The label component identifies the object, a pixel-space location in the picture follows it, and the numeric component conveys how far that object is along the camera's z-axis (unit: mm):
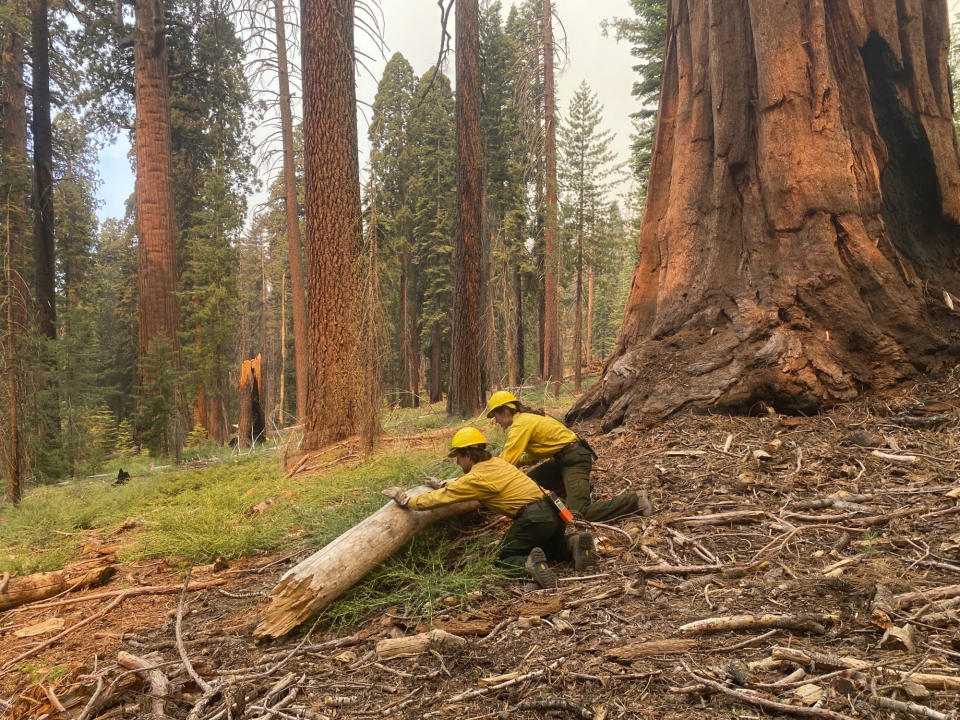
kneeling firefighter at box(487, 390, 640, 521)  4934
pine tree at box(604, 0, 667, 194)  17594
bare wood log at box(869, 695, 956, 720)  1798
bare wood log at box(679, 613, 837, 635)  2535
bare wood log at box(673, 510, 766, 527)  3939
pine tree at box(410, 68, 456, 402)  24344
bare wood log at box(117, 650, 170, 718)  2809
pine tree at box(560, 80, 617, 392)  22233
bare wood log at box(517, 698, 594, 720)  2199
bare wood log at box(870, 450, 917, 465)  4234
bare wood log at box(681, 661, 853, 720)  1932
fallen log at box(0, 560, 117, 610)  4734
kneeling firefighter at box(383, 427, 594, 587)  3953
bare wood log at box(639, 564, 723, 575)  3355
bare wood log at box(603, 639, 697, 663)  2527
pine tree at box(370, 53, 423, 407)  26391
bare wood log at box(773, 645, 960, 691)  1984
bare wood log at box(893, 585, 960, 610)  2580
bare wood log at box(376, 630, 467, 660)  2971
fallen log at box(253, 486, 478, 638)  3443
